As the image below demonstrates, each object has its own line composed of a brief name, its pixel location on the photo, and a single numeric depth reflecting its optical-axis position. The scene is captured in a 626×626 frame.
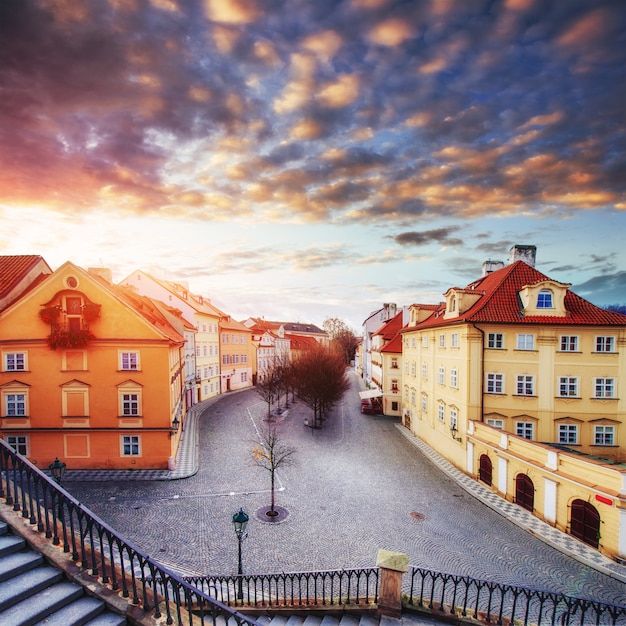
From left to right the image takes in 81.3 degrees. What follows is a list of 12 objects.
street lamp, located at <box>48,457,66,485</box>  11.51
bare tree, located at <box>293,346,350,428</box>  32.81
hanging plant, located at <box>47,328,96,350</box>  19.08
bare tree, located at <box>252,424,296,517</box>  21.92
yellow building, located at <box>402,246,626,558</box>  19.95
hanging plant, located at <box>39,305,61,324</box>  19.17
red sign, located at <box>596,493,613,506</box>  12.94
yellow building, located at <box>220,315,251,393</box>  47.22
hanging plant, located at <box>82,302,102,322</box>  19.30
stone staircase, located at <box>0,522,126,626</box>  4.43
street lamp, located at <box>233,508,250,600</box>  9.97
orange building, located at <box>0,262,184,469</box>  19.42
